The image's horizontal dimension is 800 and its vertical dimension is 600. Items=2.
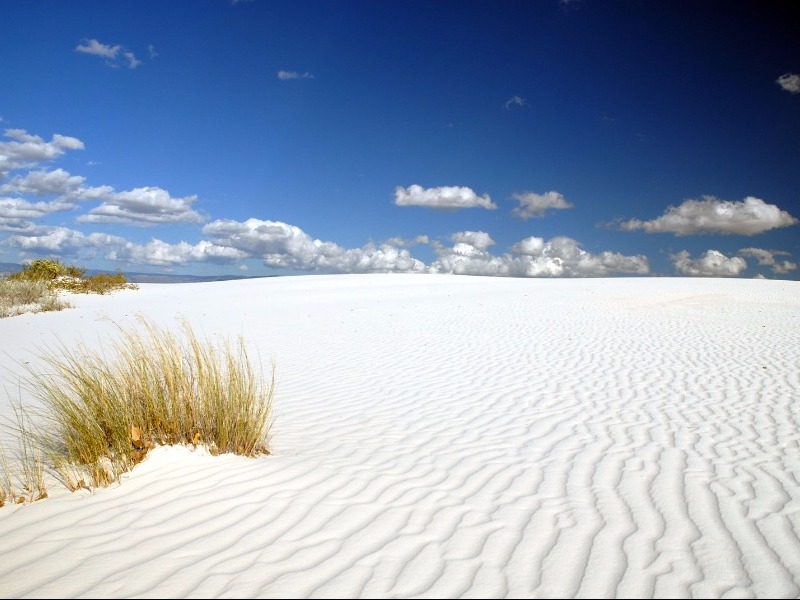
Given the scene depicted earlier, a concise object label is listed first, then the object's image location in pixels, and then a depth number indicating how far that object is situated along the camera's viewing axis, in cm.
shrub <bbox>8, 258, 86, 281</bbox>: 3084
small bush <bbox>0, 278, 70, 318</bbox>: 2189
